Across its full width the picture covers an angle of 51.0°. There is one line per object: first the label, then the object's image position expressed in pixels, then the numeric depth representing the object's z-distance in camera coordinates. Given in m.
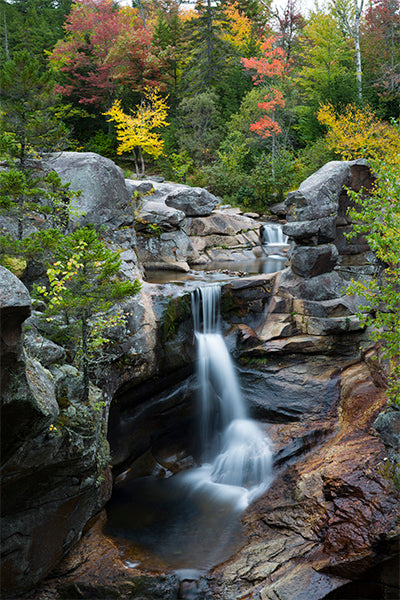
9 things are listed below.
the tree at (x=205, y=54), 29.12
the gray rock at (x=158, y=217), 17.02
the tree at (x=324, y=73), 23.75
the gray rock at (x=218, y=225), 19.86
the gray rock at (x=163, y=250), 16.81
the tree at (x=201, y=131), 27.08
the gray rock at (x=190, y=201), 20.06
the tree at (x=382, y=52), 23.11
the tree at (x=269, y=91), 23.48
